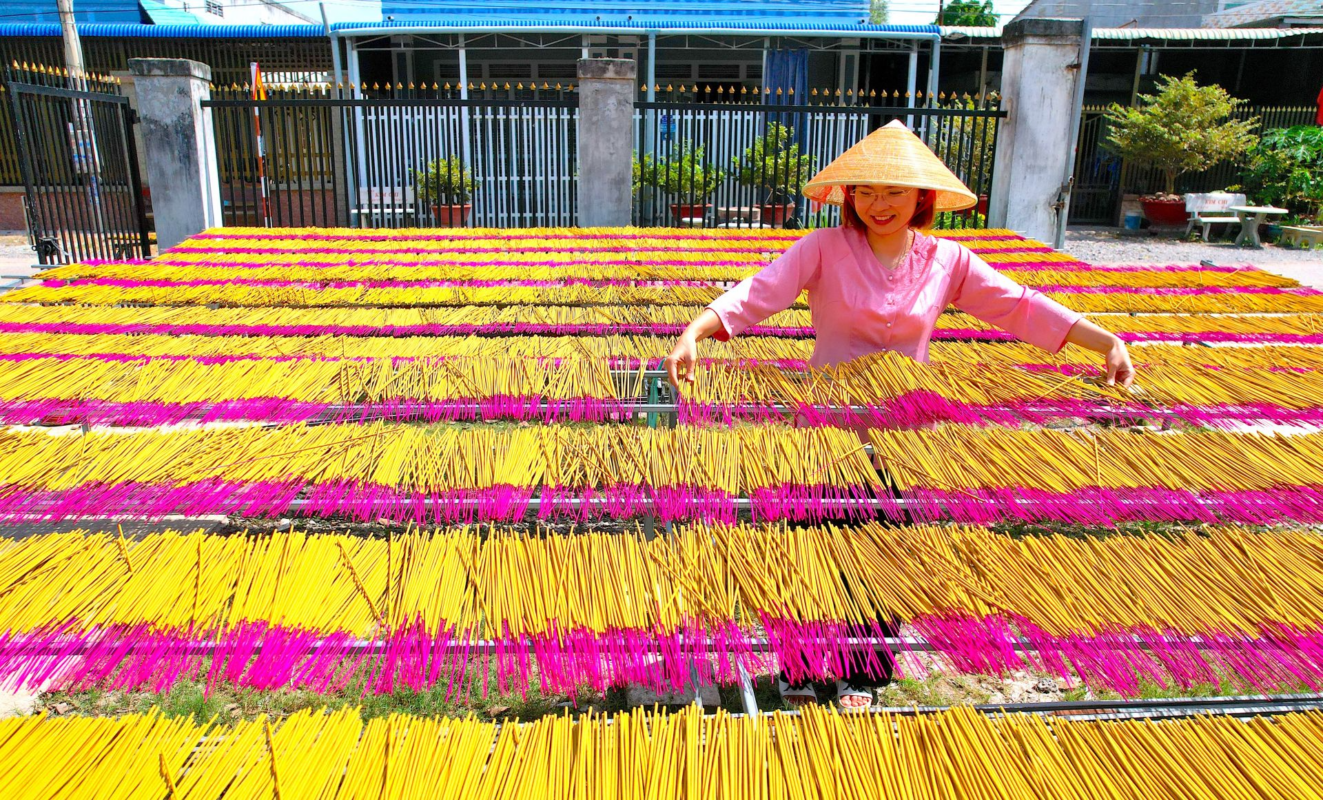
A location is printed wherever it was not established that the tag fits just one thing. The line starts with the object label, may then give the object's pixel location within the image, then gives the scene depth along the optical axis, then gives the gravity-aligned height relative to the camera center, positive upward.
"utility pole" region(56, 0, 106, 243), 6.43 +0.25
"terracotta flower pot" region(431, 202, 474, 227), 9.41 -0.35
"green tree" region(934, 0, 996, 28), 27.38 +5.93
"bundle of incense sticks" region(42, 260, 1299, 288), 4.23 -0.45
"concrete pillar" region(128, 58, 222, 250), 6.43 +0.29
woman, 2.08 -0.24
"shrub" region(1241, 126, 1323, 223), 12.23 +0.30
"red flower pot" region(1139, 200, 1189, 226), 12.80 -0.33
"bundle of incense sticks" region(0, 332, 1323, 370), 2.65 -0.54
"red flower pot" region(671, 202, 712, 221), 10.19 -0.30
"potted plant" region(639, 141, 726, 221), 8.77 +0.08
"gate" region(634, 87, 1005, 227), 8.29 +0.24
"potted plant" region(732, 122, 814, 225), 8.92 +0.18
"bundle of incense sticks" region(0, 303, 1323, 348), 3.18 -0.53
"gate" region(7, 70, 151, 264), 6.05 +0.06
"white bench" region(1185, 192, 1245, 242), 12.11 -0.22
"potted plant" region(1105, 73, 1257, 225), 12.08 +0.81
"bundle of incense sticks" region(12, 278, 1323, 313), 3.71 -0.49
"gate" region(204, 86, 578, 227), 9.18 +0.17
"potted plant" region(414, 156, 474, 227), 9.22 -0.05
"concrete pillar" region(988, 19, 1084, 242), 6.29 +0.48
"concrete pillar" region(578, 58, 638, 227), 6.46 +0.36
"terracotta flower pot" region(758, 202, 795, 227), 10.05 -0.31
